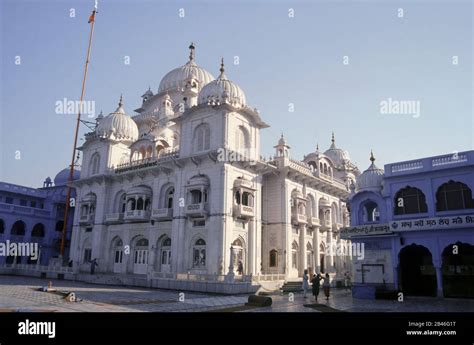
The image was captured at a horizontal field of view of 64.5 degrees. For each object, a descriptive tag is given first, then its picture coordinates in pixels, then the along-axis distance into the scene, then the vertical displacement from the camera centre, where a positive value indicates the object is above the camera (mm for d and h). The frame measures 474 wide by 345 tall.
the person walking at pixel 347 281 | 28064 -1597
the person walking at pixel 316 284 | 18703 -1259
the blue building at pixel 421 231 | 19703 +1563
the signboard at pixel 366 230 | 21750 +1704
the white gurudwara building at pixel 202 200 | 27234 +4791
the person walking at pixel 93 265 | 30491 -764
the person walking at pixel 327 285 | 18820 -1280
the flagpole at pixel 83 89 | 41947 +19226
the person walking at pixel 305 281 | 20770 -1212
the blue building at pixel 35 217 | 44688 +4621
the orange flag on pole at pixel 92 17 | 45344 +28060
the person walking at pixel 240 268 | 26577 -725
